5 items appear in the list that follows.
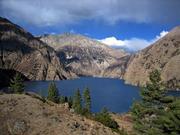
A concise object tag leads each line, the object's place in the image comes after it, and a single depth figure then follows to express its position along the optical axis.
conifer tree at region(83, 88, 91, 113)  57.45
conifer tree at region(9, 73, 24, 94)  48.72
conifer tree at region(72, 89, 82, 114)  49.76
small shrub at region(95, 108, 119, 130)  27.17
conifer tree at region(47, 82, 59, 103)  54.49
